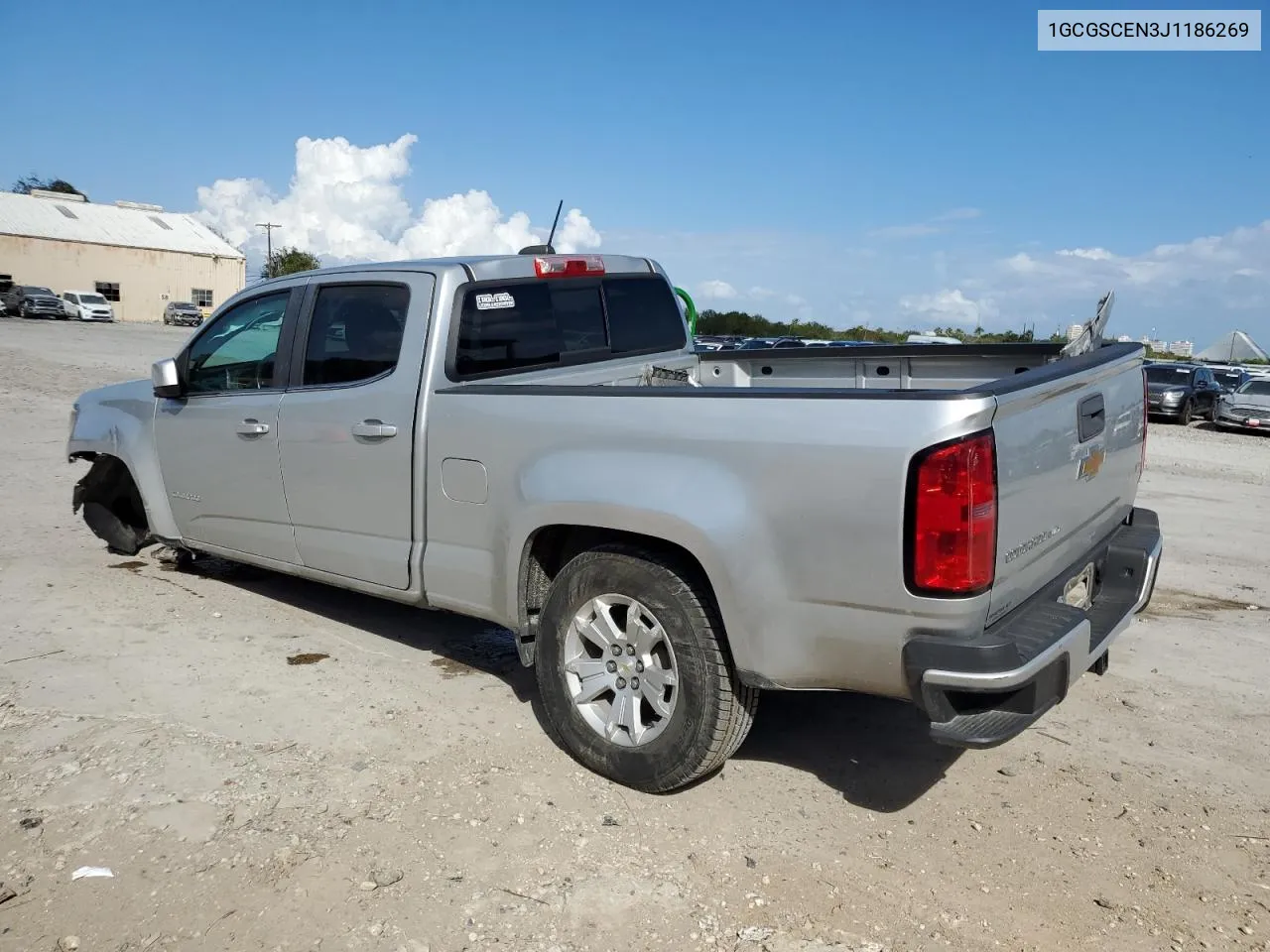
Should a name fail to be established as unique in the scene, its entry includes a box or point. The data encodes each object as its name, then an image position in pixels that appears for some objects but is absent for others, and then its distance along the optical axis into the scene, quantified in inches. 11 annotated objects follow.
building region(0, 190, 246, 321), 2164.1
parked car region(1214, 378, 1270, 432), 882.1
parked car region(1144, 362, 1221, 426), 953.5
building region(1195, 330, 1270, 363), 1827.0
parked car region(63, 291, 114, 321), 1814.7
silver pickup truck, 115.2
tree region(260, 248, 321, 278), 2822.3
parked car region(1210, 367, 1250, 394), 1084.0
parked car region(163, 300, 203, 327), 2103.8
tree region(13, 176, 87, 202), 3255.4
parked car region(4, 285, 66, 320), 1759.4
